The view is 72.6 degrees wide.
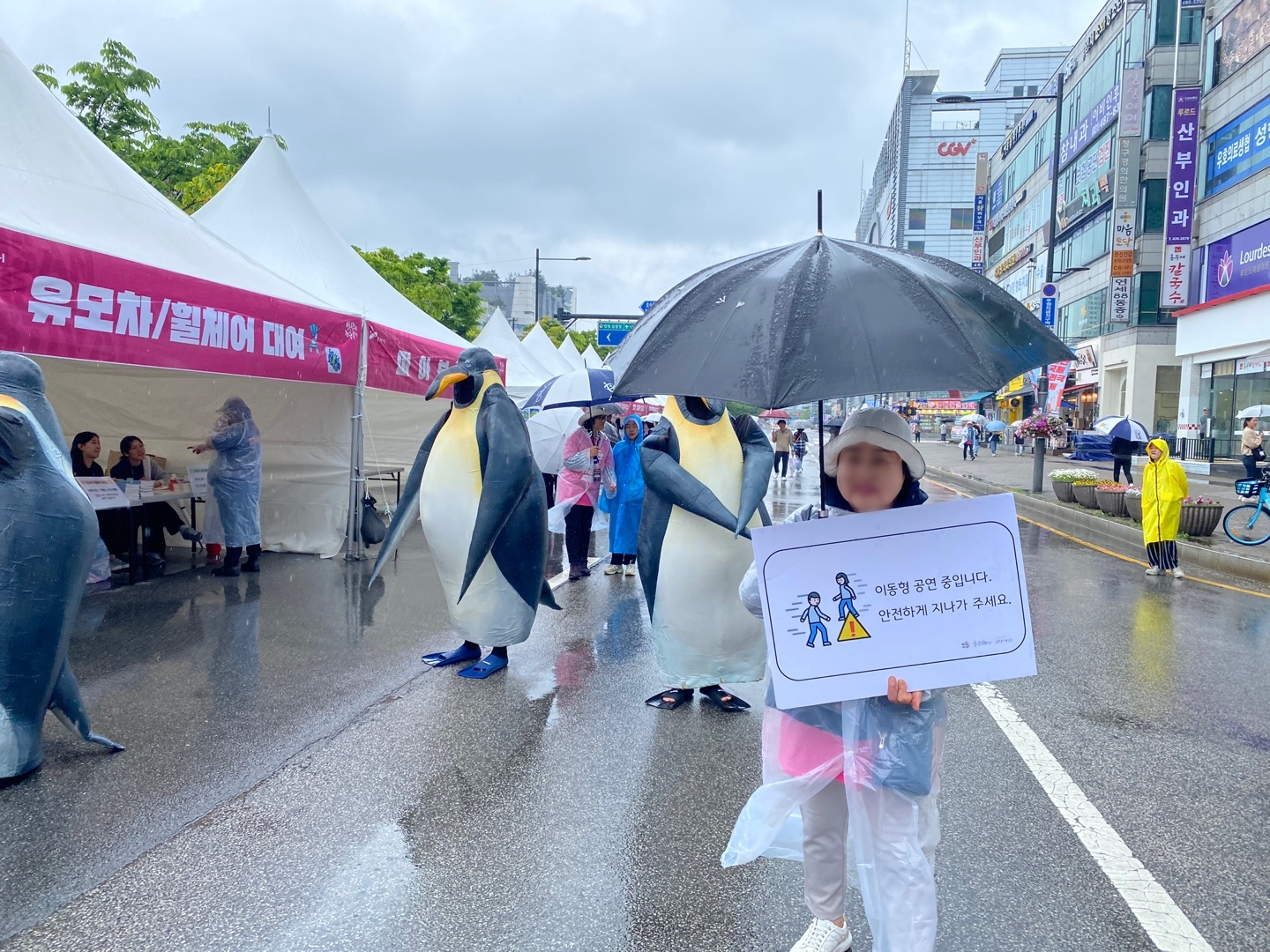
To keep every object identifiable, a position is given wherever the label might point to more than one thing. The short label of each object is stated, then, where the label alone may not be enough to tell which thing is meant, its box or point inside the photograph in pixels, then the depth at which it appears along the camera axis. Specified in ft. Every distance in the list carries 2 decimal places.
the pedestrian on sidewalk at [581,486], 26.81
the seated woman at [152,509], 26.10
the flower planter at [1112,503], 44.27
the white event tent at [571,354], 69.62
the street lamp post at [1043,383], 58.65
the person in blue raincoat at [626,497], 26.86
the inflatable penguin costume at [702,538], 13.25
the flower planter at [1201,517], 36.47
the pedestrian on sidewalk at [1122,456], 50.84
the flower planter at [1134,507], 42.01
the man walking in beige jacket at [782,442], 65.38
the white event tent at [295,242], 29.25
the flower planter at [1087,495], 48.08
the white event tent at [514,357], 50.29
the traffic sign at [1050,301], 61.87
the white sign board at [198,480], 26.76
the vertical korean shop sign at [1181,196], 83.46
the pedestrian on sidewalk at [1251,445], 51.88
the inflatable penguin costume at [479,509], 15.90
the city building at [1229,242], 73.51
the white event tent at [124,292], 17.21
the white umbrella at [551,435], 31.81
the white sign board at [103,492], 22.52
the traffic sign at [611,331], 72.54
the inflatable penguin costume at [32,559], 10.98
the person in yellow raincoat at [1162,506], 28.30
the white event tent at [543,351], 60.80
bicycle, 35.01
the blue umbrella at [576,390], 23.54
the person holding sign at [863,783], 6.77
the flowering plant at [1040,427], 57.57
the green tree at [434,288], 82.38
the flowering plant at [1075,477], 48.91
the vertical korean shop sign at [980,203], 187.32
